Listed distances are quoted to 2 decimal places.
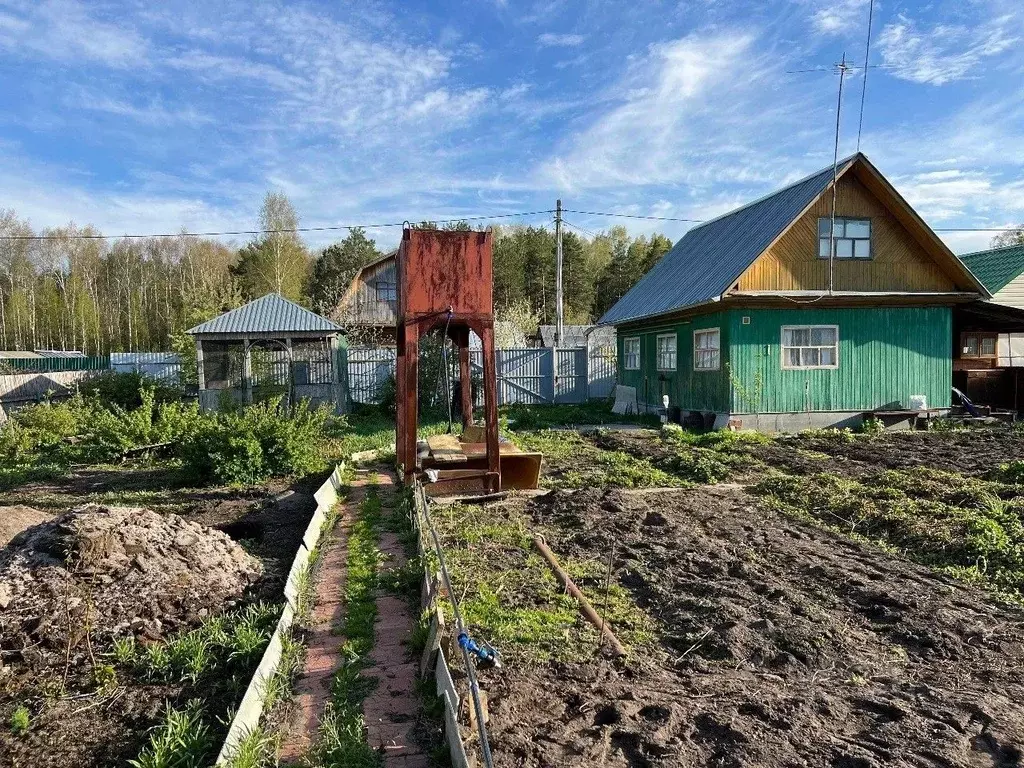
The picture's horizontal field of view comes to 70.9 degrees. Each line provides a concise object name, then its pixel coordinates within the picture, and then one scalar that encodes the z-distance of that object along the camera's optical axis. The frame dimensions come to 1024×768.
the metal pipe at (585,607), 4.29
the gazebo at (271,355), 18.72
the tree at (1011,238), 49.03
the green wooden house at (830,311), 15.65
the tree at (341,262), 41.22
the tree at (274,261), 38.75
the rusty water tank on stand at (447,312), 8.66
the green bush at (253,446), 10.00
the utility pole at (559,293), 27.95
